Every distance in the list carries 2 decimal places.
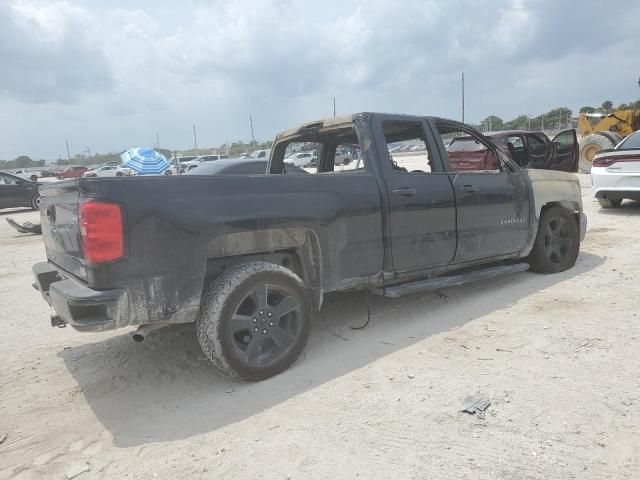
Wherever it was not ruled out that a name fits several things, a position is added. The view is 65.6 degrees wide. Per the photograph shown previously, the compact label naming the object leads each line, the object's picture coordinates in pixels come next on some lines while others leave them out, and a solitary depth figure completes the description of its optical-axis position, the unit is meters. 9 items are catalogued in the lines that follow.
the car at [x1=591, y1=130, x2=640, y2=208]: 8.41
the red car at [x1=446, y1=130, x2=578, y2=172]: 9.56
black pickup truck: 2.88
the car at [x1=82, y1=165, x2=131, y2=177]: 36.53
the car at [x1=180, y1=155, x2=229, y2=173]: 39.97
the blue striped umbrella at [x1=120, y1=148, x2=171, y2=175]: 17.42
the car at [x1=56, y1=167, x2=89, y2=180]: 48.39
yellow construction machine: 14.44
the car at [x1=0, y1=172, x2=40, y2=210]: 16.86
